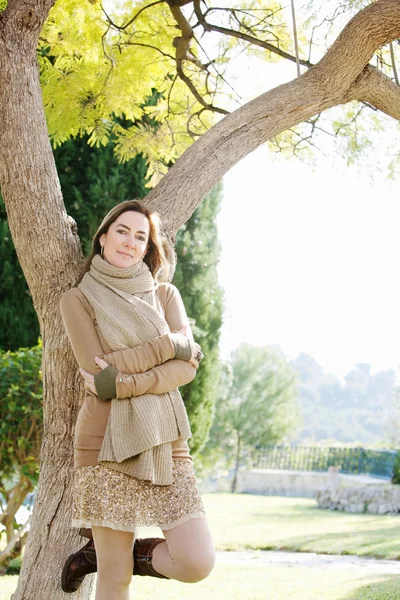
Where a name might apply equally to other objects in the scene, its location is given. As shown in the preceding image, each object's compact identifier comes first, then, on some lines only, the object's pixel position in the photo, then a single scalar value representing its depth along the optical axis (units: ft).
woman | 8.40
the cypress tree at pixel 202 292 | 31.37
